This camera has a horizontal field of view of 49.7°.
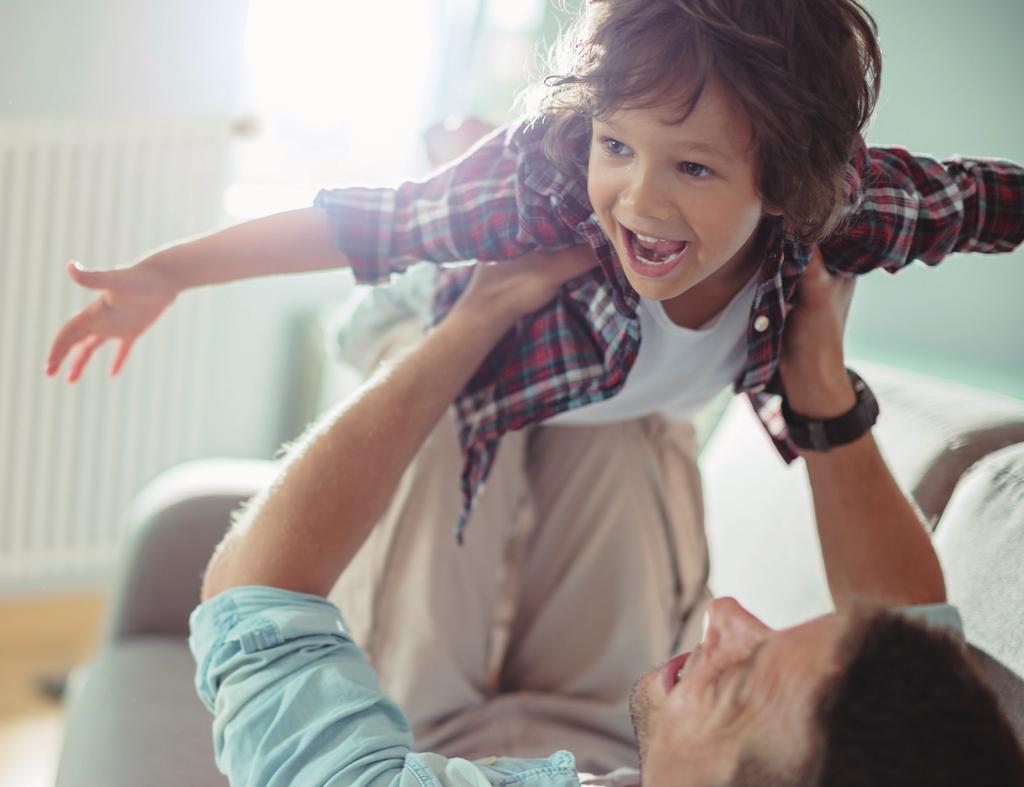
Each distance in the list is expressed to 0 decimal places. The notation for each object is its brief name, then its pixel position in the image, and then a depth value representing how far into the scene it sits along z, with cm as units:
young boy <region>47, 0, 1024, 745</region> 83
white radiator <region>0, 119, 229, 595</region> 219
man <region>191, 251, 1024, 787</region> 68
